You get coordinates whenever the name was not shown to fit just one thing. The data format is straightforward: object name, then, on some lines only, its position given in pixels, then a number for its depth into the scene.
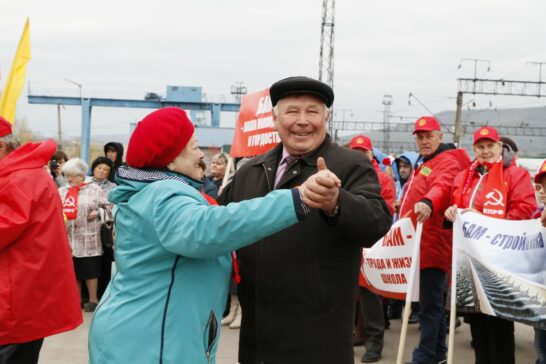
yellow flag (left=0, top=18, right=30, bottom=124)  6.41
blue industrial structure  56.91
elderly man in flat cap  2.70
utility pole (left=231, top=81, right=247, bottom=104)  71.19
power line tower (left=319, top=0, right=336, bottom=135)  45.69
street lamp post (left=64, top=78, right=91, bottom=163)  52.09
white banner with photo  4.61
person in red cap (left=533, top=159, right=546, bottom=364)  4.66
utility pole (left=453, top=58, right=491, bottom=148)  35.70
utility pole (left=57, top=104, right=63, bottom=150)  57.12
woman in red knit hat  2.19
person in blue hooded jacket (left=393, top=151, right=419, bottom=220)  8.78
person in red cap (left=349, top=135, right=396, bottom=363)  6.41
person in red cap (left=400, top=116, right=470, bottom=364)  5.68
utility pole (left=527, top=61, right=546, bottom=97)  44.69
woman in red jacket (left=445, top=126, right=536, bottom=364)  5.14
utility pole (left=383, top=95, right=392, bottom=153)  71.31
